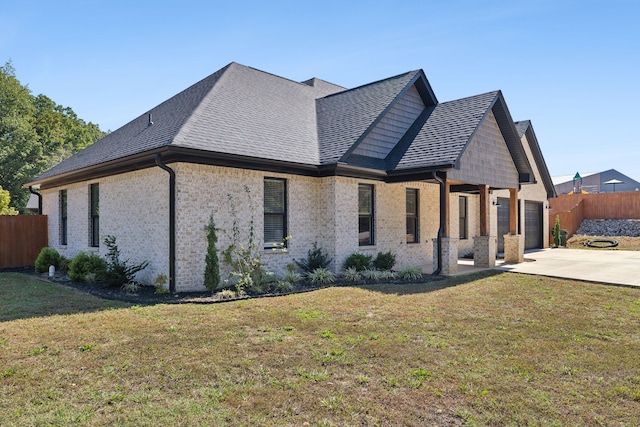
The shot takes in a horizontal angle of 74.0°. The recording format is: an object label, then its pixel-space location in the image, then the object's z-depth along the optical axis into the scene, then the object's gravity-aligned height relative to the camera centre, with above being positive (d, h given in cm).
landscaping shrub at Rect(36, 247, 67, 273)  1500 -157
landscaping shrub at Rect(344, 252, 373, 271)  1267 -144
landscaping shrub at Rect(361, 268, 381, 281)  1205 -175
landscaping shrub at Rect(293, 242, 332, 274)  1242 -138
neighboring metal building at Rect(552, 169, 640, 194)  5379 +390
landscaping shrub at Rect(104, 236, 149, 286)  1097 -142
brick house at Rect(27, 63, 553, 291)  1059 +122
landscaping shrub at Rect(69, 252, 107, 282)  1183 -145
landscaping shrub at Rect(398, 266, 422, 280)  1239 -178
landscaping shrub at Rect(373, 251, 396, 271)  1345 -153
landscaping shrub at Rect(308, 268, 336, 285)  1144 -172
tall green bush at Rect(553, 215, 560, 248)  2505 -137
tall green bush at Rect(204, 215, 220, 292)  1001 -121
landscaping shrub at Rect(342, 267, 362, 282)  1184 -173
